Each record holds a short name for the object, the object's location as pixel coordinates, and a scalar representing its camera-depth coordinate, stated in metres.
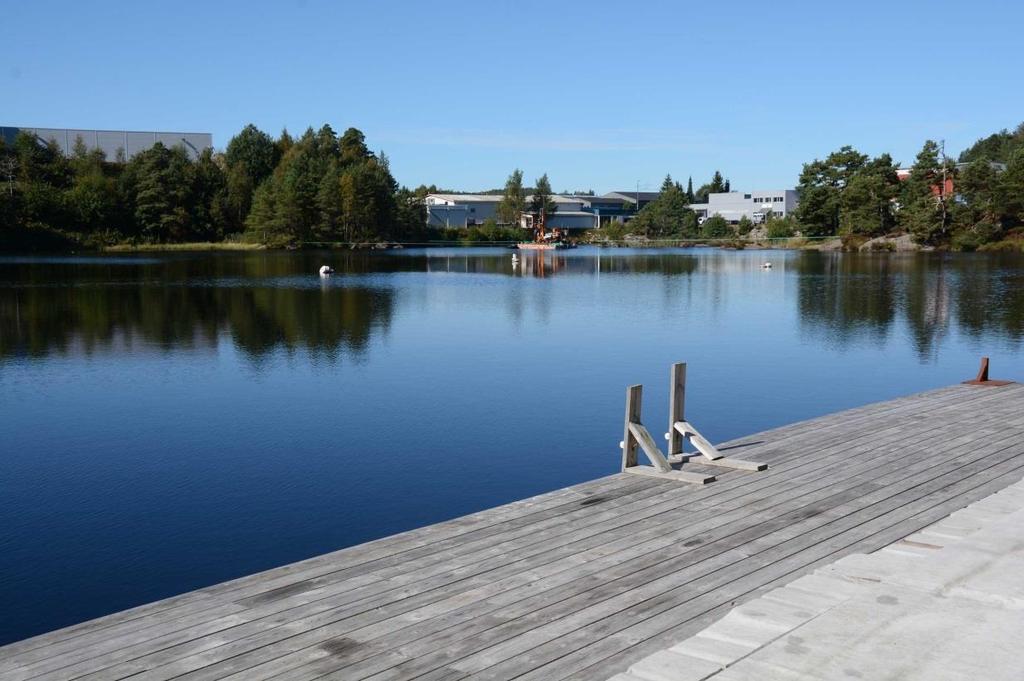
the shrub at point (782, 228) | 112.16
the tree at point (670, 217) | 127.31
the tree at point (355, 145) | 116.81
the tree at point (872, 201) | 88.75
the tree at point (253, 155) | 110.50
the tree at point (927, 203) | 82.19
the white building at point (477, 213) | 141.52
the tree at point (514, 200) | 137.88
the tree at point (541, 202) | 137.62
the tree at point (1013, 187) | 76.25
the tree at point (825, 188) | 97.62
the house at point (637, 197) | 177.36
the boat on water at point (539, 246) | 115.88
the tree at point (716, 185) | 167.25
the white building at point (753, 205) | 134.50
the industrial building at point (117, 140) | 105.50
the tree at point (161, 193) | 92.12
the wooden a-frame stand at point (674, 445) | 9.31
